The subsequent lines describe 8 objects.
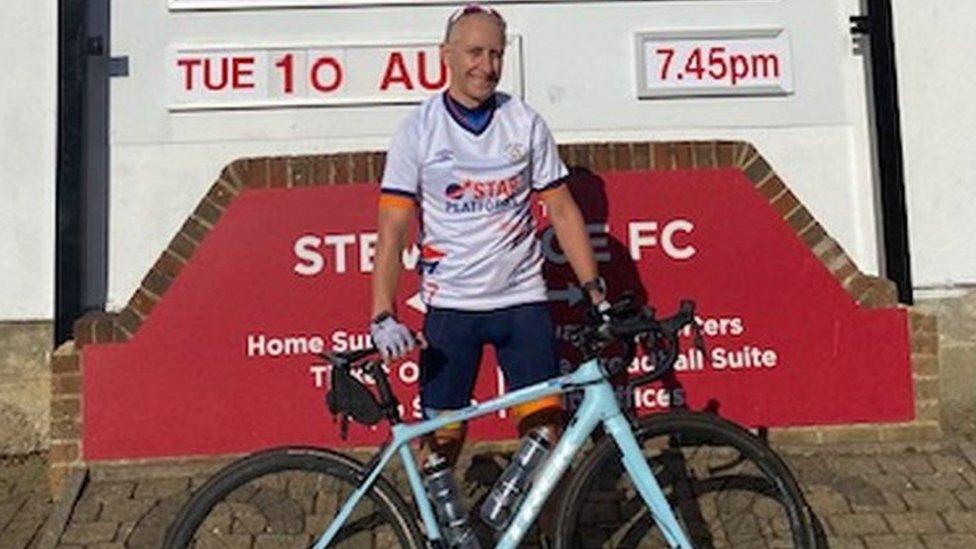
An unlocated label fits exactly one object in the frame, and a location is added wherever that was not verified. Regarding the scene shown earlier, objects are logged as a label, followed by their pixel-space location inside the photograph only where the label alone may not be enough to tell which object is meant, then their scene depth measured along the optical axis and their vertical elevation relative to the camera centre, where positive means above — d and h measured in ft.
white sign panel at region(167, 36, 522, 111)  18.33 +4.71
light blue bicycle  10.30 -1.30
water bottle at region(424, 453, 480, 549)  10.50 -1.54
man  11.08 +1.14
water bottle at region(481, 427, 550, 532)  10.71 -1.39
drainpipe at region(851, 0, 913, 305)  18.04 +3.14
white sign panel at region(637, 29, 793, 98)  18.75 +4.84
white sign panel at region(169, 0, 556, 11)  18.39 +5.96
